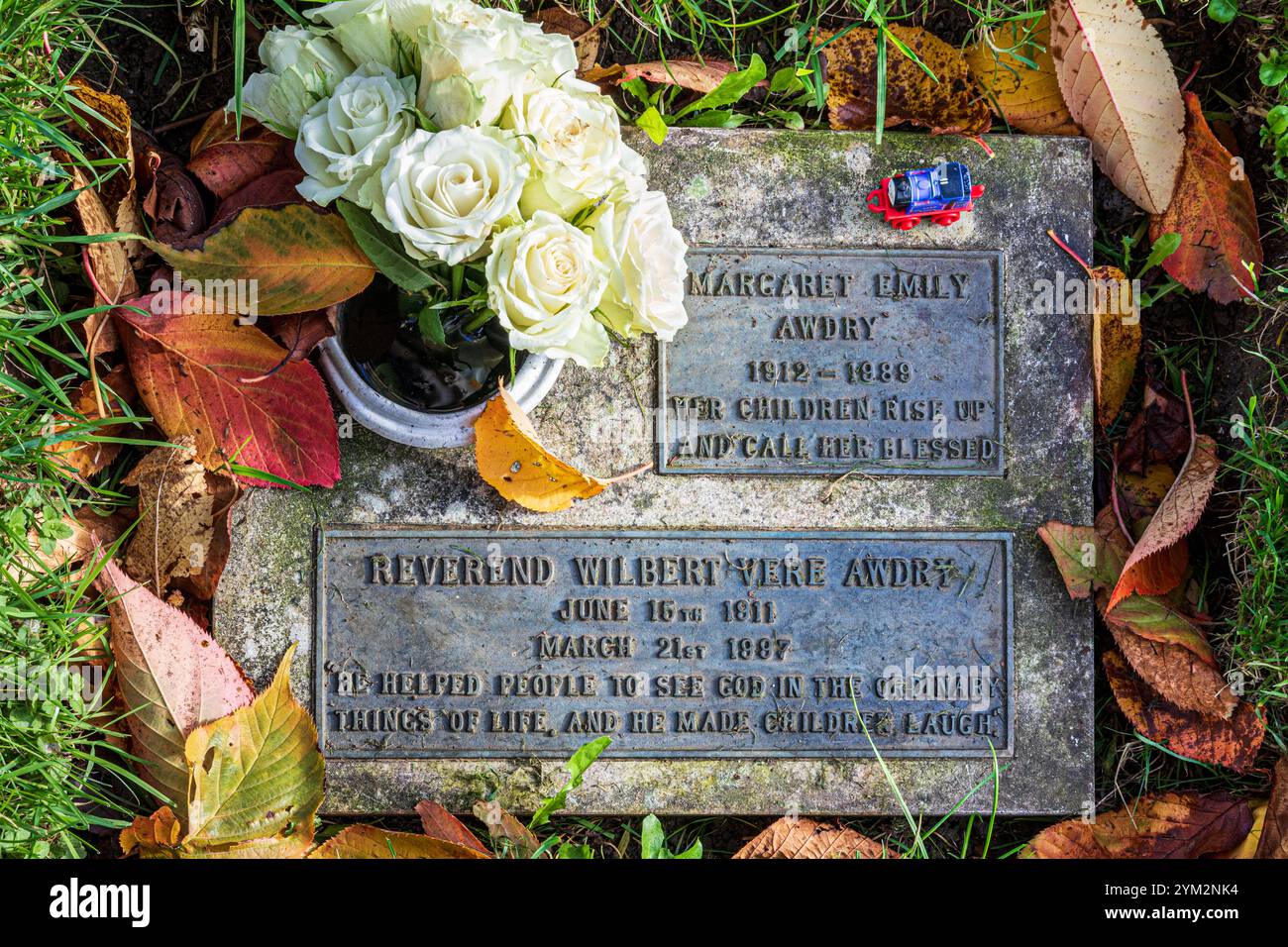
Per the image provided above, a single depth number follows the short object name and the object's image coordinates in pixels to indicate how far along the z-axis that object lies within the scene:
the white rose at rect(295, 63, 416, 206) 1.86
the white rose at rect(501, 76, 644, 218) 1.82
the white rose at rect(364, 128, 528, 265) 1.77
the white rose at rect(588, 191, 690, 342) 1.88
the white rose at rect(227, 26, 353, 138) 1.98
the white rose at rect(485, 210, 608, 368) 1.80
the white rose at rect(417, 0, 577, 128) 1.80
